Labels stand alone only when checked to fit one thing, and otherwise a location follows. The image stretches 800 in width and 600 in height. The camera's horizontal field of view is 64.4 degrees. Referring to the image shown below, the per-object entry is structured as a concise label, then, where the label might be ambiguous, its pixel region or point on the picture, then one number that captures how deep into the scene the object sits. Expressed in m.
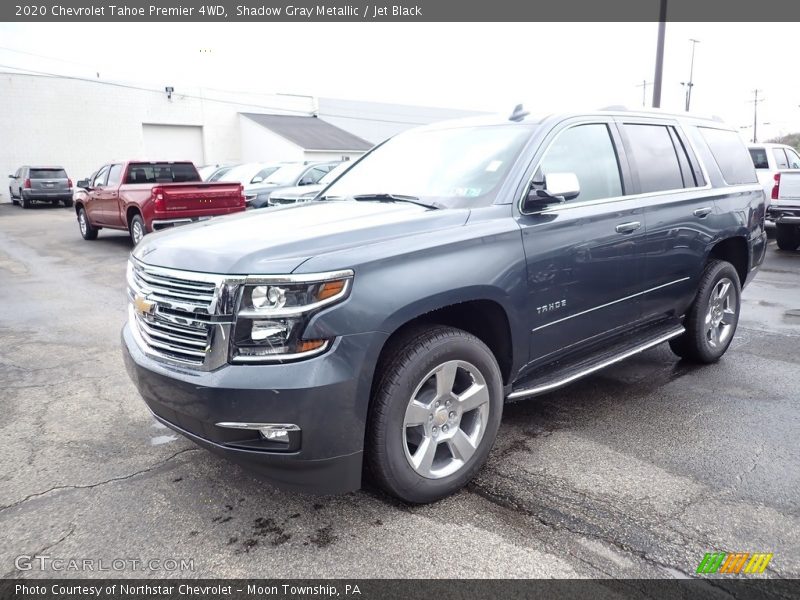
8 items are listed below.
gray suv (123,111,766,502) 2.63
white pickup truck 11.70
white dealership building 31.14
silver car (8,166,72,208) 25.27
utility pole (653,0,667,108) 17.34
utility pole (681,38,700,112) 38.67
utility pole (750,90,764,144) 64.31
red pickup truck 11.67
